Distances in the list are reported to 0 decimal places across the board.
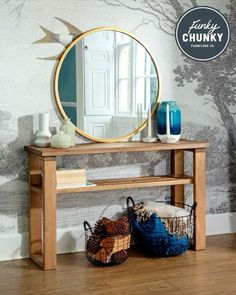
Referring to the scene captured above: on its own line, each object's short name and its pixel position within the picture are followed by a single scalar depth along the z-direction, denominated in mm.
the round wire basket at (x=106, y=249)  3971
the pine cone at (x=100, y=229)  4055
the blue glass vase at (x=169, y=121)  4436
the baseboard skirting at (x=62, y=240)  4238
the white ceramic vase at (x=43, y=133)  4133
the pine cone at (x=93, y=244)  3994
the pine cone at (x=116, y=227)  4023
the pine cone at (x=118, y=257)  3979
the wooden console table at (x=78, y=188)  3939
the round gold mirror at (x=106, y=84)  4309
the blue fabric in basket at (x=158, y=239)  4133
